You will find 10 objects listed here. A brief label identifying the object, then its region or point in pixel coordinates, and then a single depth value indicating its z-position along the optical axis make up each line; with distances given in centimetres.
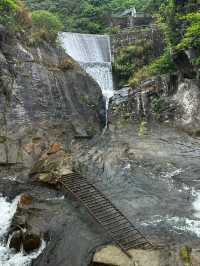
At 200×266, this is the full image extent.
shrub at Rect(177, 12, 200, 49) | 2349
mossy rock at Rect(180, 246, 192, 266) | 996
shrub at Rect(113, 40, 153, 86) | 3309
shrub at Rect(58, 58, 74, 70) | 2423
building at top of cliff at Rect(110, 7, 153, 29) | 4178
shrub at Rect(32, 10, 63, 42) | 2546
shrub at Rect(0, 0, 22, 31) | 2291
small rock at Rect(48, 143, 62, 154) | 1795
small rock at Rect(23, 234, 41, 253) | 1132
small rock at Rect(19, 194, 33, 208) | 1371
